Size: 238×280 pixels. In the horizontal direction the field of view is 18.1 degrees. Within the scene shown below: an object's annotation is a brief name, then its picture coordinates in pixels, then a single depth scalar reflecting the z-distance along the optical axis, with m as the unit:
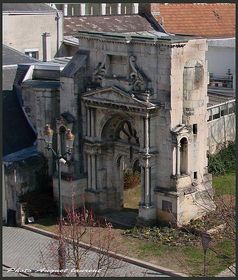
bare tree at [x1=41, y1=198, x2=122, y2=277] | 25.67
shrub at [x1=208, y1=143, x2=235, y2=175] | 39.97
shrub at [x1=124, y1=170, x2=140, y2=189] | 37.53
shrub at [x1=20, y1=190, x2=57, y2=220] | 33.56
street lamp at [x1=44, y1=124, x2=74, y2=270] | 24.90
